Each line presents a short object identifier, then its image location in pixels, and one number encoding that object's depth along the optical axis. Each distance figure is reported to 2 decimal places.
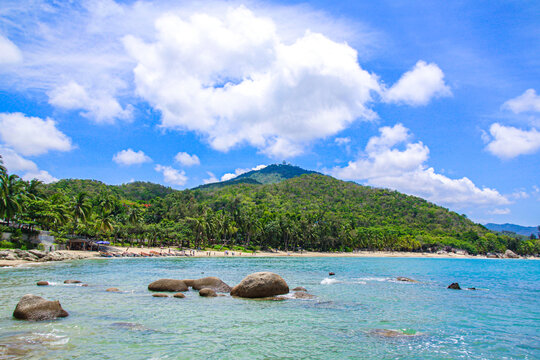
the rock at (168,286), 24.35
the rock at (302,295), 22.22
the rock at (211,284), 24.25
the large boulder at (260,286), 21.84
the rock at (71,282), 26.72
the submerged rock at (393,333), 13.25
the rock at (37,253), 48.45
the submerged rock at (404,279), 34.99
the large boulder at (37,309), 14.39
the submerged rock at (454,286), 29.77
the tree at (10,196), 49.94
